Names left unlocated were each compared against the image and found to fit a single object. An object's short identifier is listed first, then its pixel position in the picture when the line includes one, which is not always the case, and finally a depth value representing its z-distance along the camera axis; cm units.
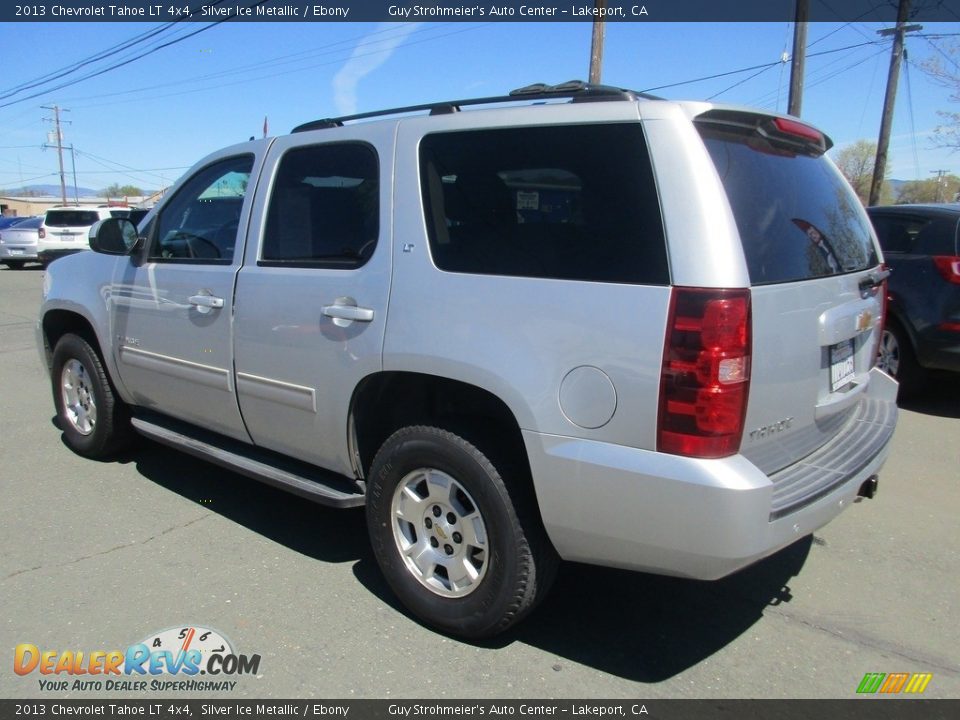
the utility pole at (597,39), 1331
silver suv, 244
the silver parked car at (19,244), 2142
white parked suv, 2089
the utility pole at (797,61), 1346
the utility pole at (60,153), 7369
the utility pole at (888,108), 2047
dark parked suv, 625
